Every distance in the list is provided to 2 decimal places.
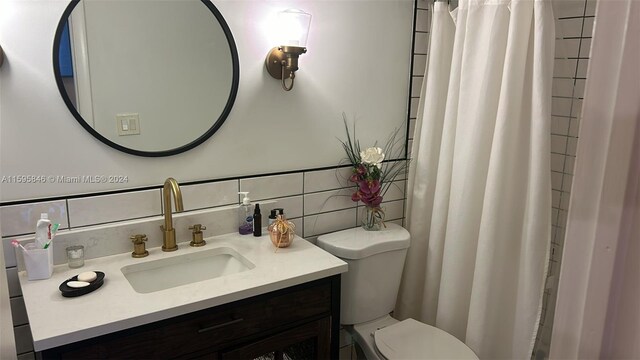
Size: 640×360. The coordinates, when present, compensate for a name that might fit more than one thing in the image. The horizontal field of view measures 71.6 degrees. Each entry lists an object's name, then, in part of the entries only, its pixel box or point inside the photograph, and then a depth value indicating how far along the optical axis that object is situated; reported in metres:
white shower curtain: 1.63
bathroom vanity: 1.12
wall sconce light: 1.64
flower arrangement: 1.92
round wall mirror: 1.38
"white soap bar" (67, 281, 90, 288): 1.25
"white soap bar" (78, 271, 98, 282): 1.29
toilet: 1.70
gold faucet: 1.41
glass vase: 1.98
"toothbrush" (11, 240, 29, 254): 1.29
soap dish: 1.22
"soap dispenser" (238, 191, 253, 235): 1.73
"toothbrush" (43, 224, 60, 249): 1.32
